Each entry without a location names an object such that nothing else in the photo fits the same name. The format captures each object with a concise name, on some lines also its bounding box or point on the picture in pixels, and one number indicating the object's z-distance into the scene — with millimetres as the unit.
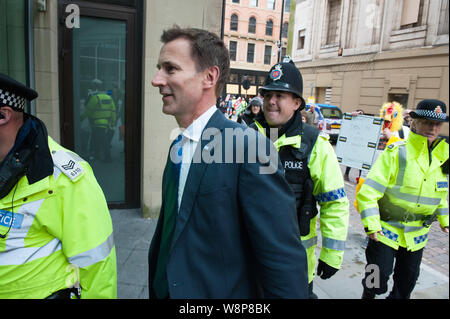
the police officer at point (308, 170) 2191
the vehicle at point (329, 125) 8595
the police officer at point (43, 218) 1506
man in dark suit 1202
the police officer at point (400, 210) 2477
